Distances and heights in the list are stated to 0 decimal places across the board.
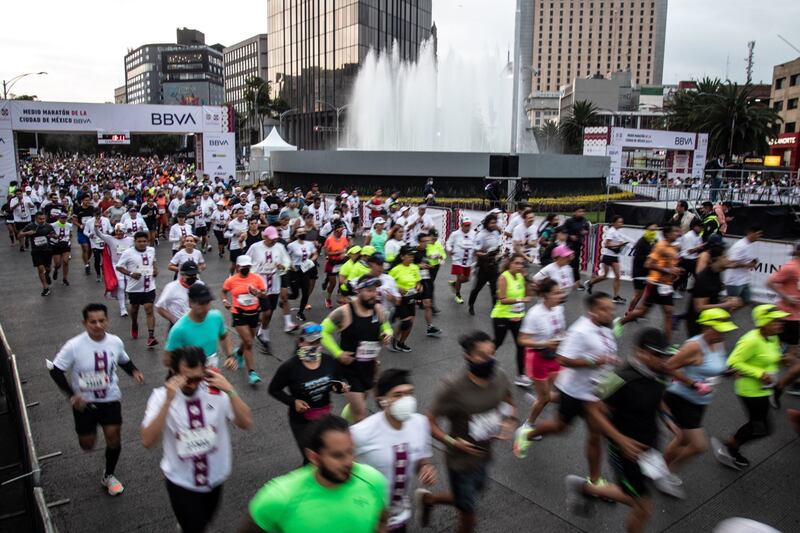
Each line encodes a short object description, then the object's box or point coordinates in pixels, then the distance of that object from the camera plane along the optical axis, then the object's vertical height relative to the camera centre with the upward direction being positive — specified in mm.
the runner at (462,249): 11219 -1376
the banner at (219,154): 31047 +1003
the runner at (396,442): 3543 -1610
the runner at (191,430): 3619 -1594
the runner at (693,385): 4754 -1658
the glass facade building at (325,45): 69688 +16074
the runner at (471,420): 3889 -1621
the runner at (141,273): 8867 -1506
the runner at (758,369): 5188 -1660
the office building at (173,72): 144500 +28120
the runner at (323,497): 2609 -1437
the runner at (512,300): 7156 -1485
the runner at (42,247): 12242 -1552
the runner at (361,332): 5422 -1469
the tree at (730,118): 45562 +4770
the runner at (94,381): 4867 -1721
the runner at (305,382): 4484 -1577
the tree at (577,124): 63125 +5729
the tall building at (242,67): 106188 +20163
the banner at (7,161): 26906 +452
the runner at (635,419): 4039 -1697
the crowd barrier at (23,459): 3682 -2036
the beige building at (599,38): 168375 +40282
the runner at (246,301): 7340 -1569
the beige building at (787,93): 63812 +9506
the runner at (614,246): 11539 -1324
